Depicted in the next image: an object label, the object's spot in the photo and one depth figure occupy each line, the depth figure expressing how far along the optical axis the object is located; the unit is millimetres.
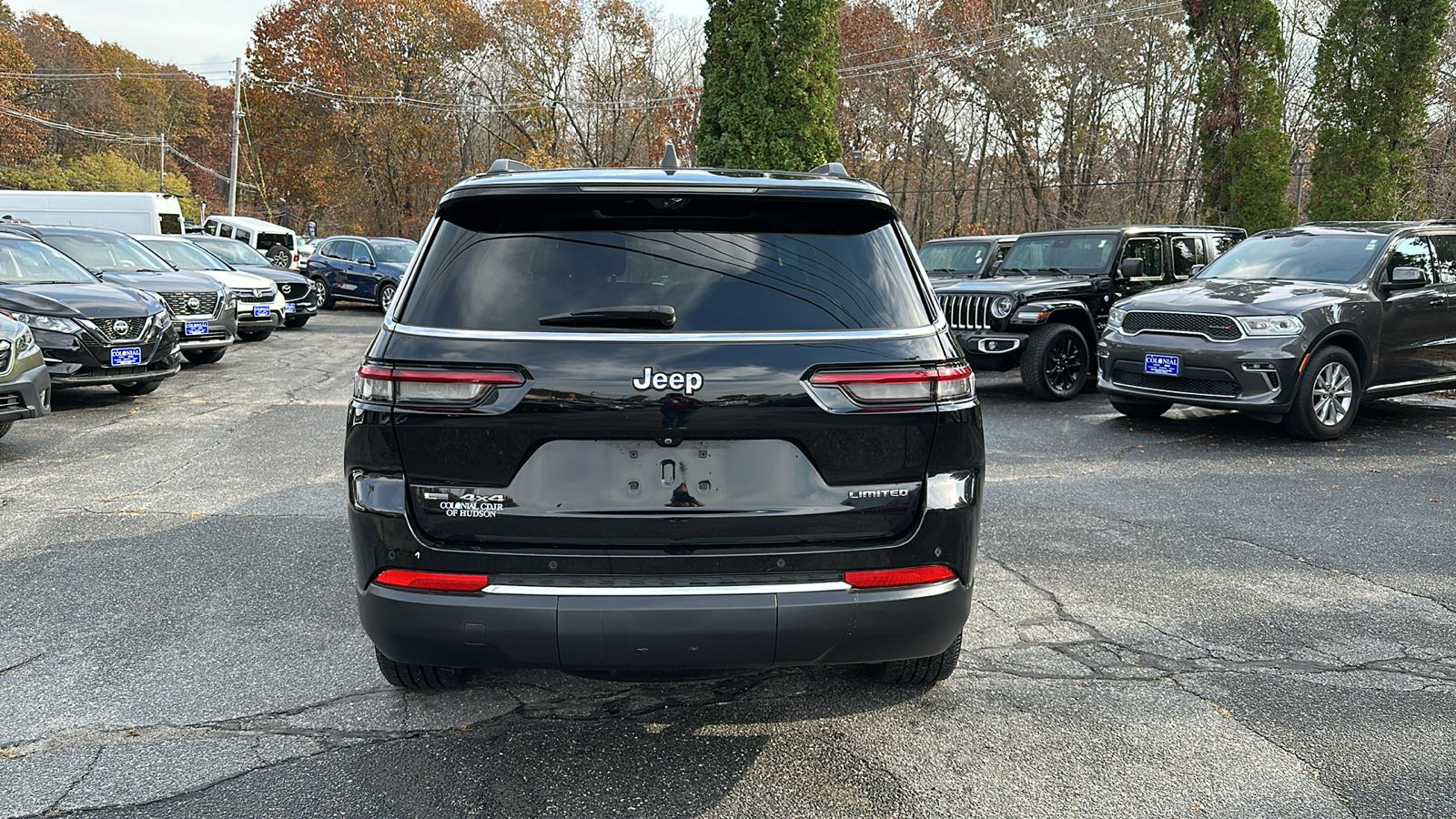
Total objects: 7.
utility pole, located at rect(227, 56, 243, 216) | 46625
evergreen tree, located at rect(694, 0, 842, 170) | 19203
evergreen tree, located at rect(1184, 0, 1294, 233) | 16797
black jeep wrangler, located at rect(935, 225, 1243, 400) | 11492
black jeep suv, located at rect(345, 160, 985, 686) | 2689
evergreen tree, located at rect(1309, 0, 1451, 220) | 14625
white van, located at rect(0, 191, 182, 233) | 26547
